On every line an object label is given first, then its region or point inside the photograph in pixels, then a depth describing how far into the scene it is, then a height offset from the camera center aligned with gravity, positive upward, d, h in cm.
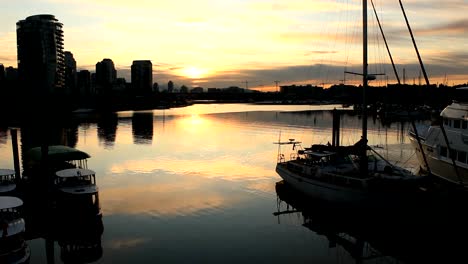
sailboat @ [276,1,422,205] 3184 -643
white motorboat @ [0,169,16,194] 3394 -689
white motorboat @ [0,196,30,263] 2305 -770
